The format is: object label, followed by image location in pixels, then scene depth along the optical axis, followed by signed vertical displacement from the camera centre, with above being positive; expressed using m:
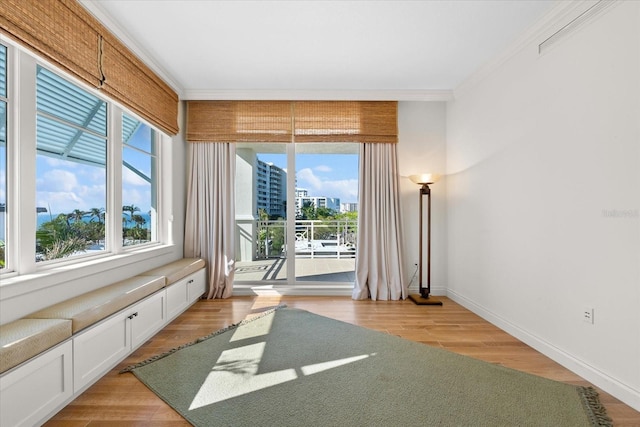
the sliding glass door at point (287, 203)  4.12 +0.14
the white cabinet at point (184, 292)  2.96 -0.90
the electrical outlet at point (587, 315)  2.00 -0.71
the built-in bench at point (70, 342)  1.38 -0.78
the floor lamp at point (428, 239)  3.67 -0.34
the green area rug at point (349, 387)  1.61 -1.12
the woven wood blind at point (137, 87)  2.43 +1.22
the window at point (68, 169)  2.04 +0.34
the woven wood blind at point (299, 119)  3.88 +1.24
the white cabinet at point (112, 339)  1.78 -0.90
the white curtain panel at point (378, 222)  3.88 -0.13
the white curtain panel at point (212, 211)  3.89 +0.02
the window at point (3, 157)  1.77 +0.34
